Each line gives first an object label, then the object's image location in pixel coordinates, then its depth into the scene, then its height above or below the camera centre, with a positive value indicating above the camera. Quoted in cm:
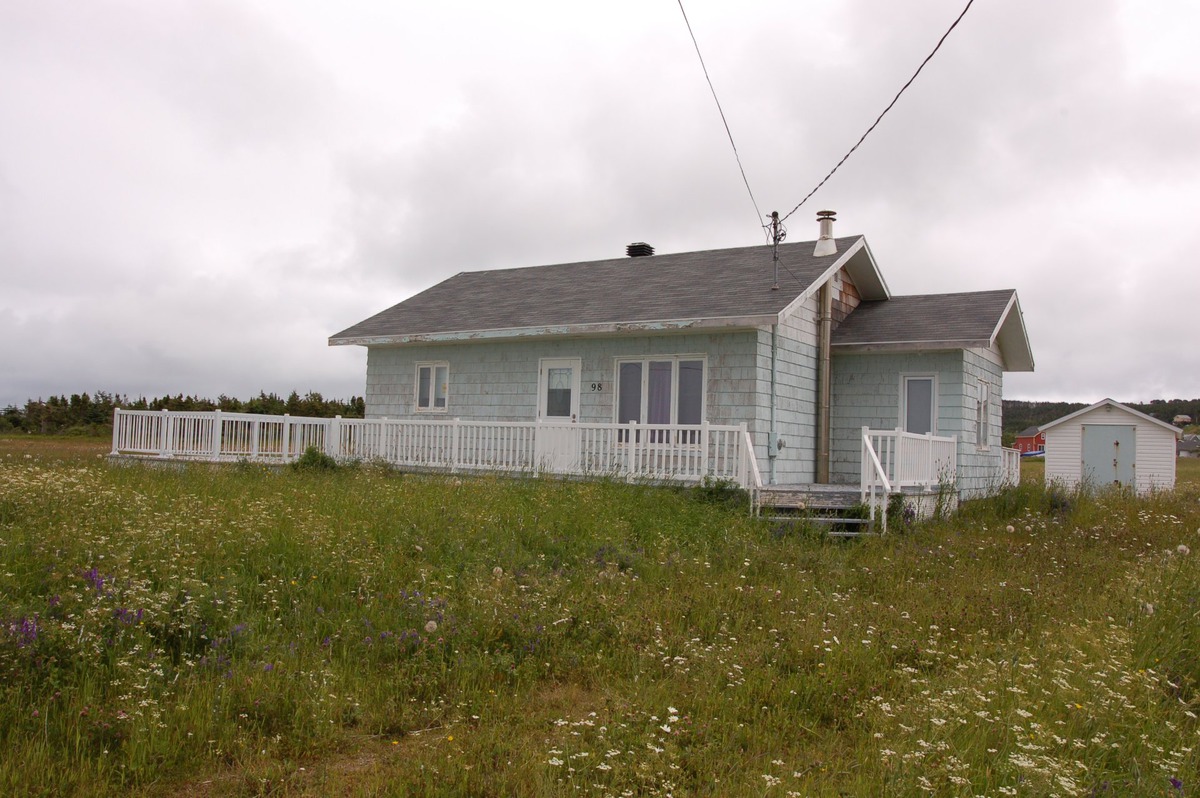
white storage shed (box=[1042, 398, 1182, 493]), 3141 -27
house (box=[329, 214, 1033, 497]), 1609 +134
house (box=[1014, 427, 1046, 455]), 8300 -50
